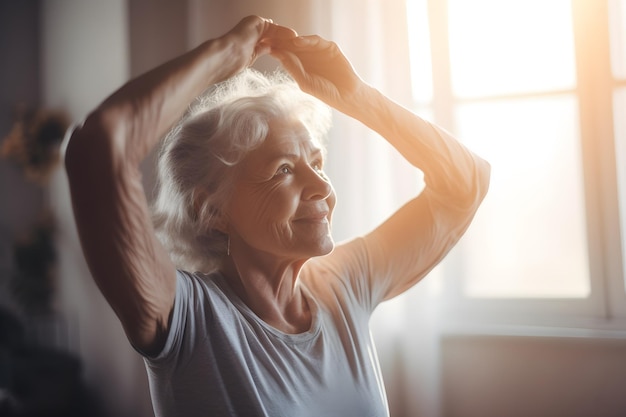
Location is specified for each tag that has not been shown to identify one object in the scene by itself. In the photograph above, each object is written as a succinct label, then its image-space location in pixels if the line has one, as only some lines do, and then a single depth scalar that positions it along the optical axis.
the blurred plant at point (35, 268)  2.98
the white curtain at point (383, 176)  2.07
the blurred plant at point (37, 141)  3.04
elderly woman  0.74
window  2.01
